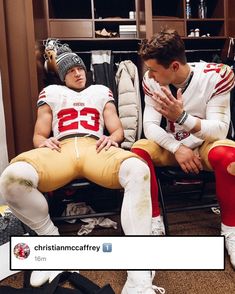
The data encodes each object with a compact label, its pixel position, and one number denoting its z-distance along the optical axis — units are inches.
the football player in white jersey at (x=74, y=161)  43.3
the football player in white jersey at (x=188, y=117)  50.6
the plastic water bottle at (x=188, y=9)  114.4
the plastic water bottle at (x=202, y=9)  117.4
